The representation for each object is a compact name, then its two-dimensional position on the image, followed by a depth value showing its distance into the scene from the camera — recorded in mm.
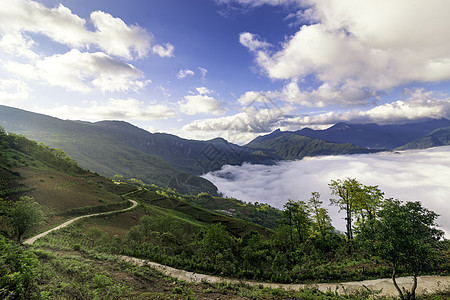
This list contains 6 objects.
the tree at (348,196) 35469
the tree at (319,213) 43594
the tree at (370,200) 34156
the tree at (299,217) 40875
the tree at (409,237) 16109
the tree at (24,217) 26627
